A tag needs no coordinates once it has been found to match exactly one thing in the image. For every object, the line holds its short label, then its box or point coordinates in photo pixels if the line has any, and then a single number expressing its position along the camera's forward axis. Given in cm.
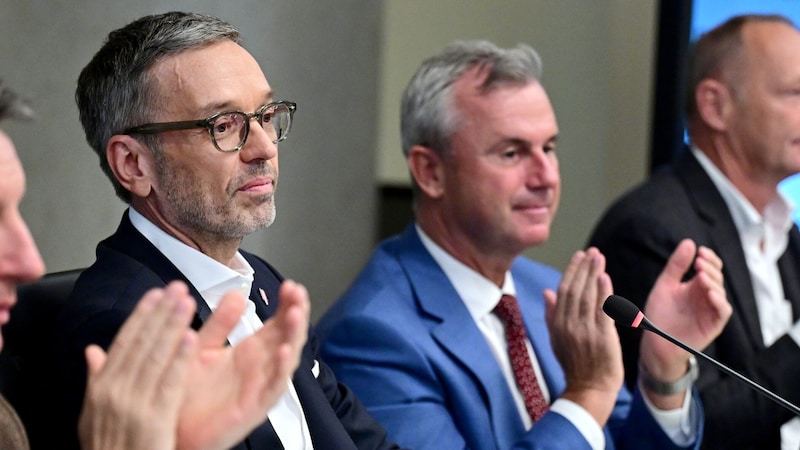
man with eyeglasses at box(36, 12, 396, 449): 491
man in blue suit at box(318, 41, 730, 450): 520
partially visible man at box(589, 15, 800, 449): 540
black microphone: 492
